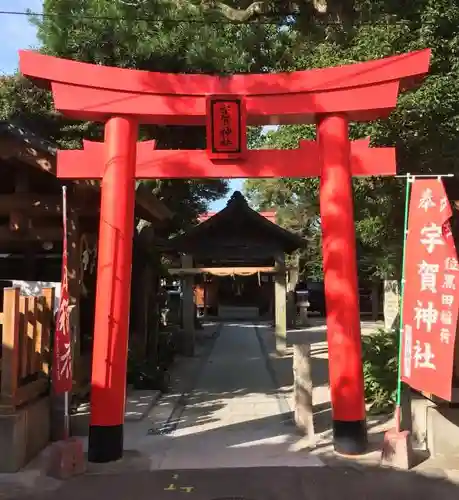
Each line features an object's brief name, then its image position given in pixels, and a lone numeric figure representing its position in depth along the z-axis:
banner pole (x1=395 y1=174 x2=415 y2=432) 6.06
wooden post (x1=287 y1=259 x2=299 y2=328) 24.69
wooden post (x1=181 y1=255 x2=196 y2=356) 15.92
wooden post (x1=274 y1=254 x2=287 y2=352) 16.41
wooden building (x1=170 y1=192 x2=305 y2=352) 16.67
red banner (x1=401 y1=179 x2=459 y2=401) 5.56
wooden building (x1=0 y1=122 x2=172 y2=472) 7.73
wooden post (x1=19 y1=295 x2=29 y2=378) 6.16
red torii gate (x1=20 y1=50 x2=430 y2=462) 6.52
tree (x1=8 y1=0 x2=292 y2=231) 11.77
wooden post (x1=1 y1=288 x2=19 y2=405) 5.95
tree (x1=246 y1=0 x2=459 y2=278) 7.83
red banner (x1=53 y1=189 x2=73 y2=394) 6.16
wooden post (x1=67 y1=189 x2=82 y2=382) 8.39
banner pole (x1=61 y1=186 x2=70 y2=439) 6.50
